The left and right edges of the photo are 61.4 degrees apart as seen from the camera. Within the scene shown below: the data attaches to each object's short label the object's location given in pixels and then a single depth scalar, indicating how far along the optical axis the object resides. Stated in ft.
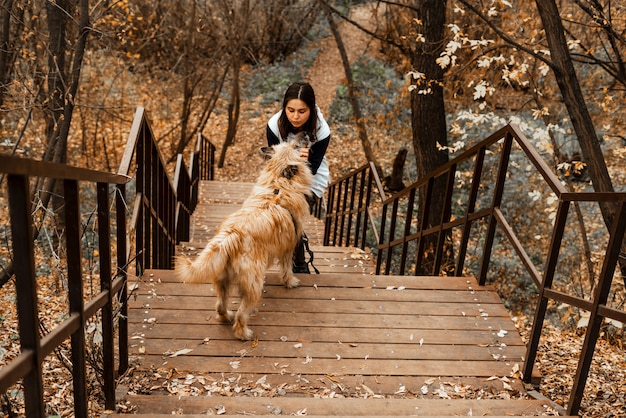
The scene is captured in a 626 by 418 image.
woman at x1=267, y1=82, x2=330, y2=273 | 13.74
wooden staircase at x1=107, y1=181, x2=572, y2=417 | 9.50
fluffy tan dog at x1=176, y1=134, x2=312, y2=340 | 10.90
